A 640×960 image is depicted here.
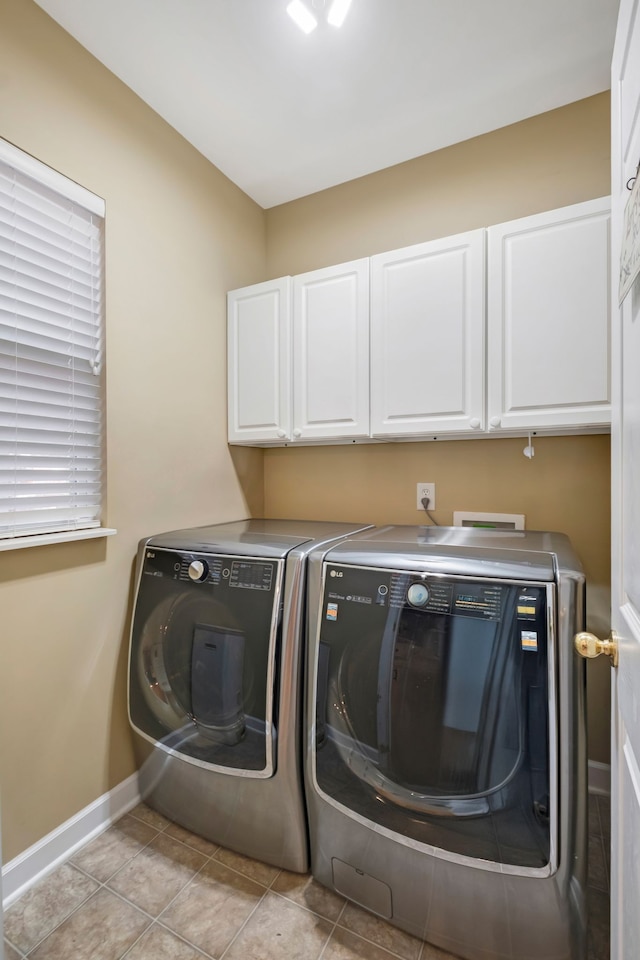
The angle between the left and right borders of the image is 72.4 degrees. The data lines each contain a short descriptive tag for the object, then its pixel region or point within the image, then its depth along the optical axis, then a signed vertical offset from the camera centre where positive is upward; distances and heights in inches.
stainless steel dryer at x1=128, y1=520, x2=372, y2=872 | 52.9 -27.4
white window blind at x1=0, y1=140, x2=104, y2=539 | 53.3 +16.7
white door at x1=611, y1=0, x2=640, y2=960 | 26.0 -3.7
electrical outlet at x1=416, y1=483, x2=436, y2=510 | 80.4 -3.0
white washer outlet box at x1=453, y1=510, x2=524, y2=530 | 73.7 -7.6
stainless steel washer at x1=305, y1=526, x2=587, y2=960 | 40.2 -26.7
